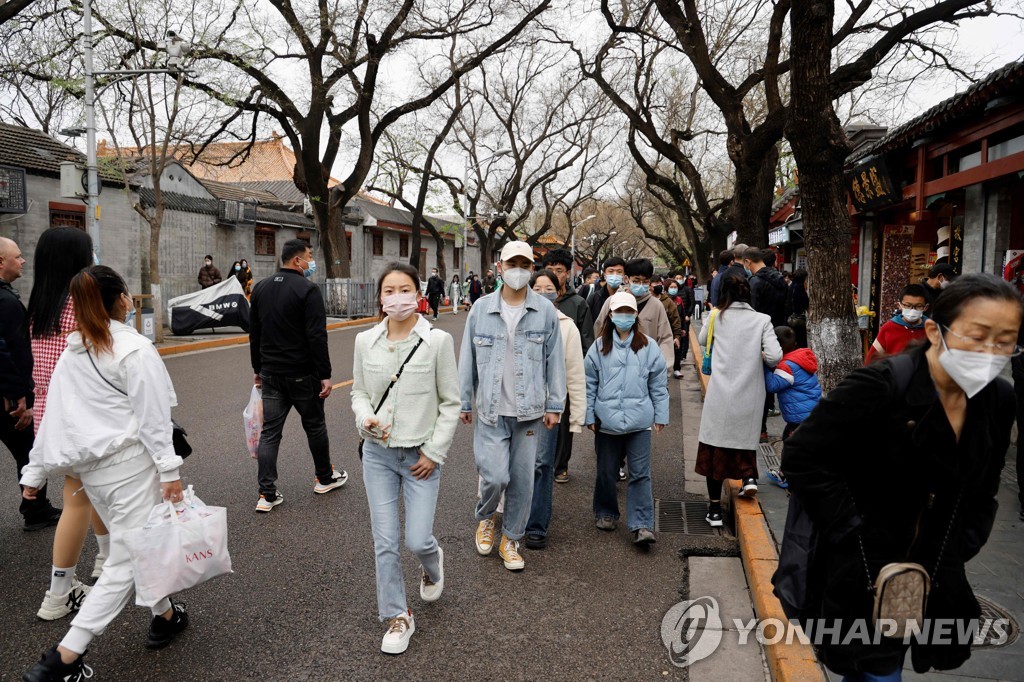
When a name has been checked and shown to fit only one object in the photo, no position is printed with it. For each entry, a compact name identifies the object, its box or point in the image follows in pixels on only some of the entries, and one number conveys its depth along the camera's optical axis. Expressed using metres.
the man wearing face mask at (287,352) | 5.13
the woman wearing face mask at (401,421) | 3.33
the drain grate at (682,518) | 4.97
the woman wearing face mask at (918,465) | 1.98
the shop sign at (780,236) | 17.87
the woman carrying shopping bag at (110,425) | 3.01
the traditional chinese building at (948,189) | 7.11
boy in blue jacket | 4.88
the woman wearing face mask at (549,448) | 4.59
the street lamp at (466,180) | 33.86
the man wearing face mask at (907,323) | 5.48
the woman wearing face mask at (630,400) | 4.53
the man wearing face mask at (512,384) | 4.15
